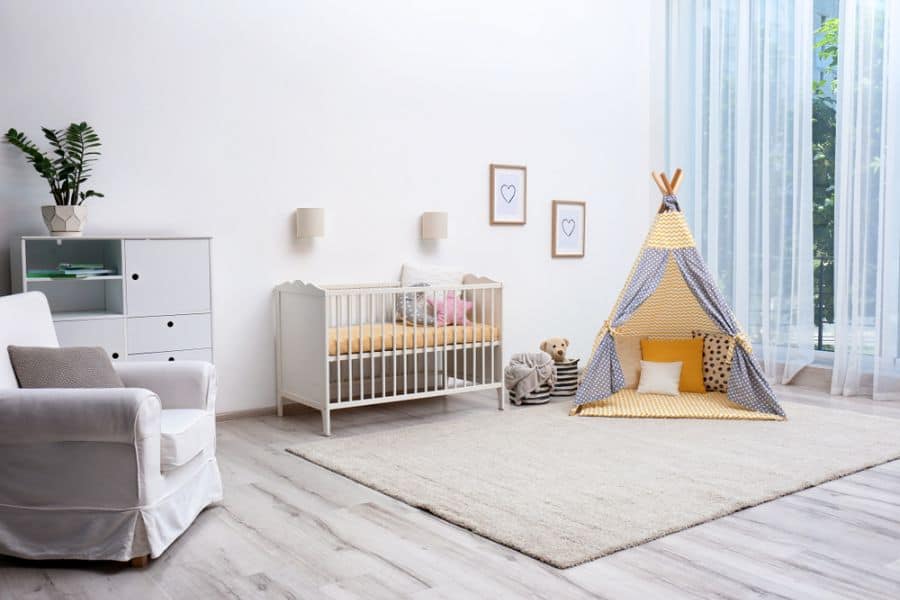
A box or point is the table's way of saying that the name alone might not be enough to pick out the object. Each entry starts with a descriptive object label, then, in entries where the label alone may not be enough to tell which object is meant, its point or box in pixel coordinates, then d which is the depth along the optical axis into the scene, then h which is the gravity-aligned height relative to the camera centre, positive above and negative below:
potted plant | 3.76 +0.37
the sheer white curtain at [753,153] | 5.40 +0.65
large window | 5.37 +0.61
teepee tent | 4.57 -0.39
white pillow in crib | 4.98 -0.11
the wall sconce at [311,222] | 4.55 +0.17
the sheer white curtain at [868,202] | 4.91 +0.29
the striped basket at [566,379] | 5.09 -0.72
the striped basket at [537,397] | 4.91 -0.80
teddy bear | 5.12 -0.55
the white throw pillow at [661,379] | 4.93 -0.70
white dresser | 3.84 -0.17
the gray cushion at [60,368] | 2.78 -0.36
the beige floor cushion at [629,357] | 5.12 -0.60
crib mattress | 4.26 -0.41
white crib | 4.25 -0.47
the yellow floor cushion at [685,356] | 5.00 -0.58
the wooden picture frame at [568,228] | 5.80 +0.17
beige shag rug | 2.87 -0.86
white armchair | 2.48 -0.62
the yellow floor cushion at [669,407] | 4.50 -0.81
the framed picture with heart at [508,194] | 5.47 +0.38
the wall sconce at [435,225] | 5.07 +0.17
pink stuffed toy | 4.64 -0.29
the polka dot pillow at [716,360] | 4.94 -0.60
